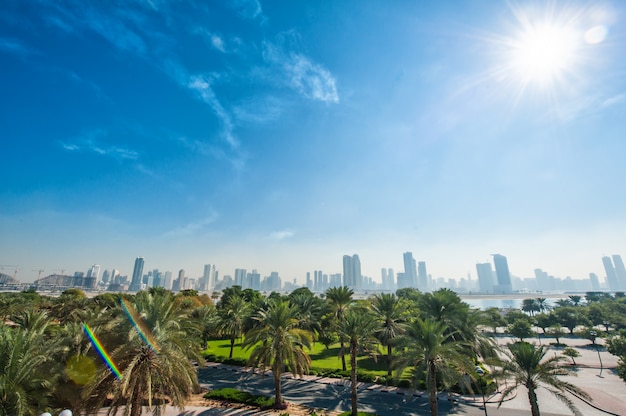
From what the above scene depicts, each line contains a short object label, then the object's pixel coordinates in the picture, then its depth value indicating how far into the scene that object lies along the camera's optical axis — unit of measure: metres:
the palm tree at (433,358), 16.64
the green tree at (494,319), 26.80
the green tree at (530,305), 87.38
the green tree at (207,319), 36.56
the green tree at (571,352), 35.06
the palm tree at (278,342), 20.19
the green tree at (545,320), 59.81
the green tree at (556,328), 51.51
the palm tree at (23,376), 11.30
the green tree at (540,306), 82.40
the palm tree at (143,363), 12.95
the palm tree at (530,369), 16.47
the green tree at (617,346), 31.91
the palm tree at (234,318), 34.84
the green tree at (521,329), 46.19
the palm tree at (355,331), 20.81
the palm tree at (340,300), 33.19
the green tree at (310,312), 34.06
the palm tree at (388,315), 28.39
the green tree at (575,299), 97.00
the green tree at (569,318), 58.84
